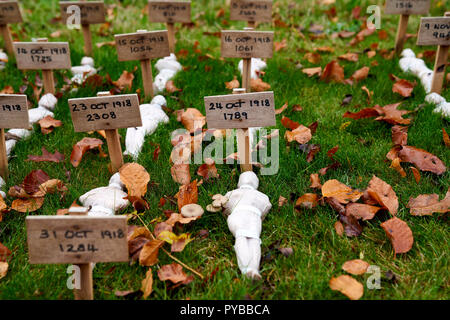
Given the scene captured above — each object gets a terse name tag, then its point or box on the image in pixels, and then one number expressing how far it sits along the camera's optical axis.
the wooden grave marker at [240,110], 1.98
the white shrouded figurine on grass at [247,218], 1.60
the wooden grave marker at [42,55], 2.72
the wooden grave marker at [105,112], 1.97
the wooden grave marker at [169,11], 3.38
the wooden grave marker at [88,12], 3.48
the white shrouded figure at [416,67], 3.01
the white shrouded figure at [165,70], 3.10
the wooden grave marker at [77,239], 1.33
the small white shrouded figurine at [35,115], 2.44
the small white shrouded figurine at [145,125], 2.36
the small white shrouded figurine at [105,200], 1.84
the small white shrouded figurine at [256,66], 3.29
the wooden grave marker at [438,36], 2.70
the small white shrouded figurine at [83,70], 3.15
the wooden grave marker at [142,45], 2.71
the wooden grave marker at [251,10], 3.42
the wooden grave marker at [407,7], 3.39
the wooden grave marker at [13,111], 2.00
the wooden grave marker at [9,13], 3.37
